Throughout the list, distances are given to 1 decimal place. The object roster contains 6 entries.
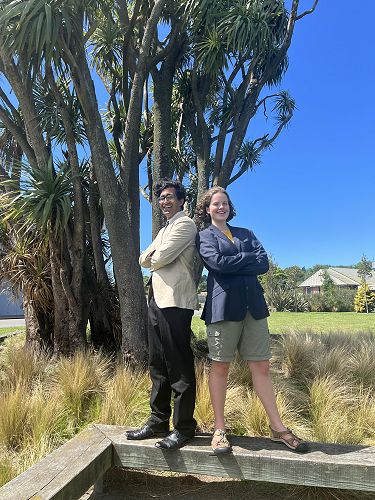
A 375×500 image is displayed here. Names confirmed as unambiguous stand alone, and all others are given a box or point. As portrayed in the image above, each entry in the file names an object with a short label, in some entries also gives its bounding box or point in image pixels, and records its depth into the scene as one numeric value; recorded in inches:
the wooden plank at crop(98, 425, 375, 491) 95.7
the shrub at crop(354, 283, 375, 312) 1042.4
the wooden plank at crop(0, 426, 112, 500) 84.5
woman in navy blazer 101.9
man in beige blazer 105.6
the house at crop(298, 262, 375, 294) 1902.1
